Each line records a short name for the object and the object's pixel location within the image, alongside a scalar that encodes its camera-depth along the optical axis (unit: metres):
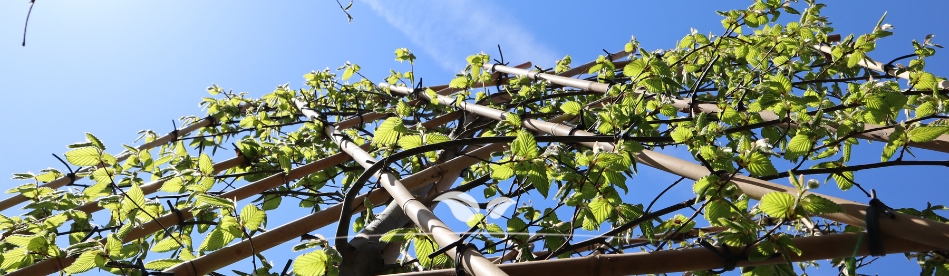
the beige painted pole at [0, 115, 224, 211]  2.26
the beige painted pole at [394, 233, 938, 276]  1.05
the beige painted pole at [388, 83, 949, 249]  0.96
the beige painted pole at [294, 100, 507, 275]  1.02
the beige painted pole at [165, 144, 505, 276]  1.29
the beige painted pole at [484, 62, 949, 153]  1.47
